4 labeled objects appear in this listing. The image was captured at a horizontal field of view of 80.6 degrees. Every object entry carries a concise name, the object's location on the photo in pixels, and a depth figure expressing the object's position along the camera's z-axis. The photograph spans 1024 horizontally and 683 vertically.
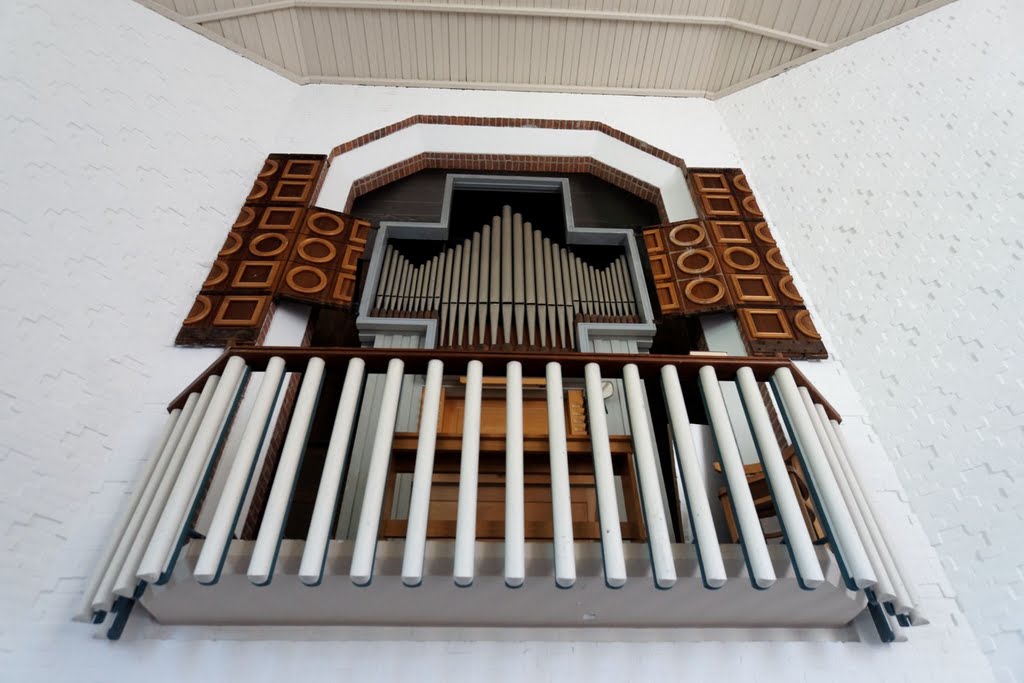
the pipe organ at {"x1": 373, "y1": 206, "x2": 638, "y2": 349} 3.76
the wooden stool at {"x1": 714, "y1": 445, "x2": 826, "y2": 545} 2.45
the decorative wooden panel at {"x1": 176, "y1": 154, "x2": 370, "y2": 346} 3.33
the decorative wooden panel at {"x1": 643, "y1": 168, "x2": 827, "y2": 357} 3.45
